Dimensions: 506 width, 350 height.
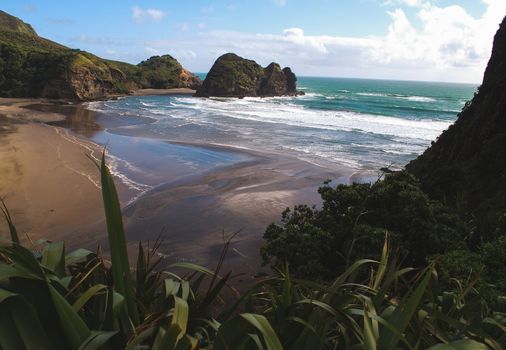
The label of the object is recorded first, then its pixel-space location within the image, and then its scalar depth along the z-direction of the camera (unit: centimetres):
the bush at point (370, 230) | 619
